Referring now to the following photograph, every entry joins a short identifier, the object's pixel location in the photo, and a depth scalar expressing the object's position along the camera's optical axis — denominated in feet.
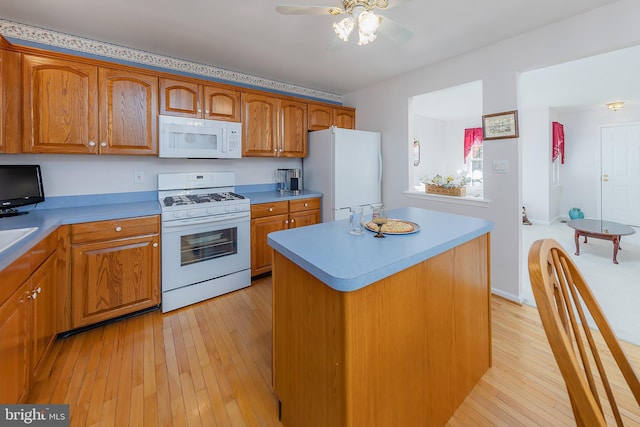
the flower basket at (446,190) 9.93
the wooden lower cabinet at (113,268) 6.67
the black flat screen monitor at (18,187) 6.48
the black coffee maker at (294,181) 11.72
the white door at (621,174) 17.13
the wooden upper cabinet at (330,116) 11.82
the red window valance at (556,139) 18.20
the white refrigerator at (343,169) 10.68
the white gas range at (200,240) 7.91
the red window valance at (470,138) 20.27
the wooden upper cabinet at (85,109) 6.67
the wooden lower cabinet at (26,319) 3.86
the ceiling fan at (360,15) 4.75
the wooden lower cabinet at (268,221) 9.88
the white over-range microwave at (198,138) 8.38
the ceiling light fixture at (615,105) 16.20
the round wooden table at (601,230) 11.15
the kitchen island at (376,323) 3.18
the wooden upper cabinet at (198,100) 8.41
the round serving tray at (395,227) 4.78
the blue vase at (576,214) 18.06
